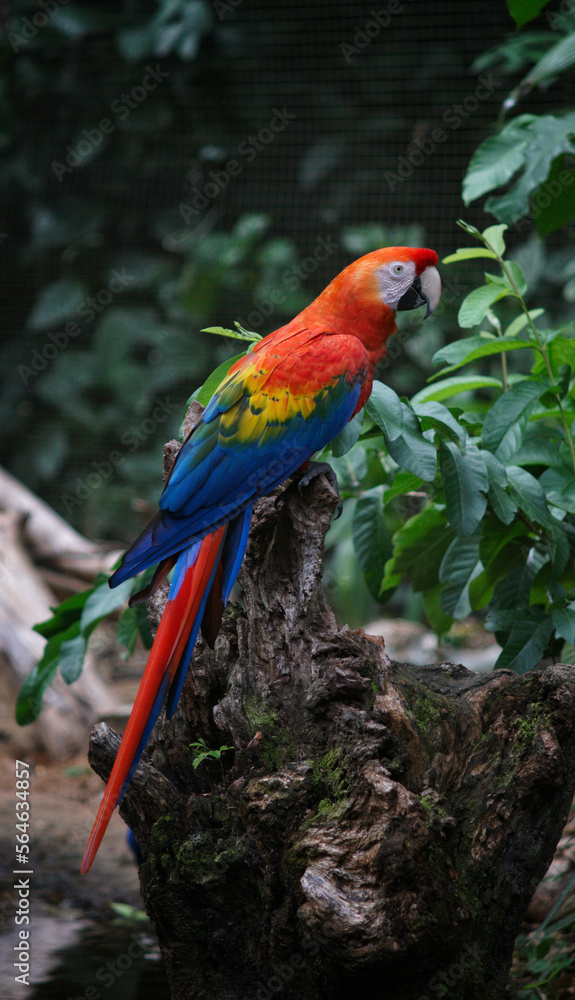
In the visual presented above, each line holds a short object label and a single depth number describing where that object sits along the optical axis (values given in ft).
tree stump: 20.47
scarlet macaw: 20.96
